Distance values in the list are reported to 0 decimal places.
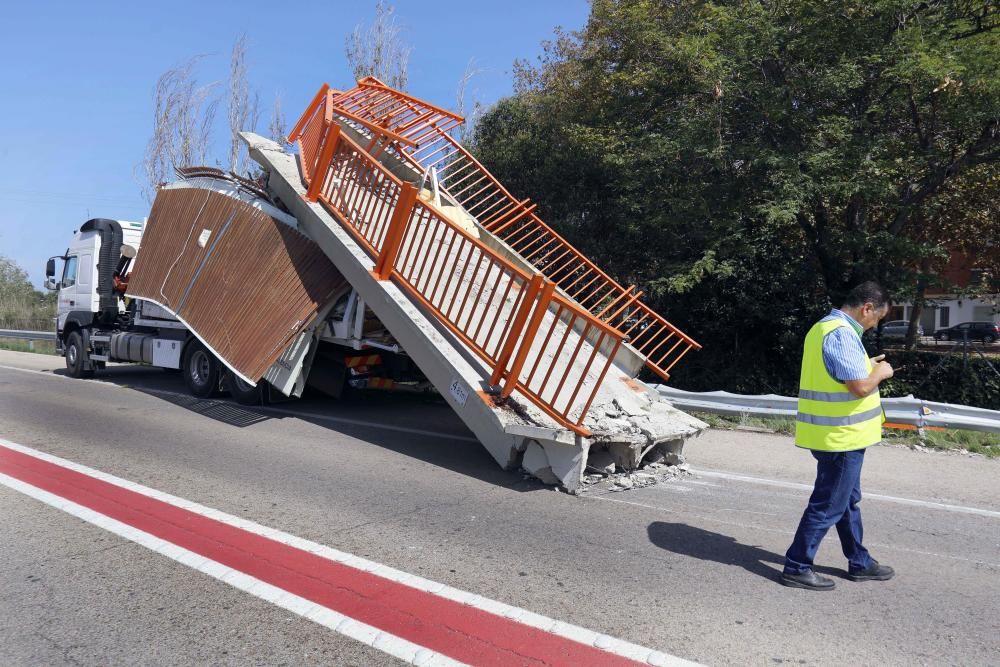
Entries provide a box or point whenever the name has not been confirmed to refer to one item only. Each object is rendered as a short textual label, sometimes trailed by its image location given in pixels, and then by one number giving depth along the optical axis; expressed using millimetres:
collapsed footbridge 6496
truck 9453
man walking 4125
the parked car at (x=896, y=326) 37500
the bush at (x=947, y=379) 12320
